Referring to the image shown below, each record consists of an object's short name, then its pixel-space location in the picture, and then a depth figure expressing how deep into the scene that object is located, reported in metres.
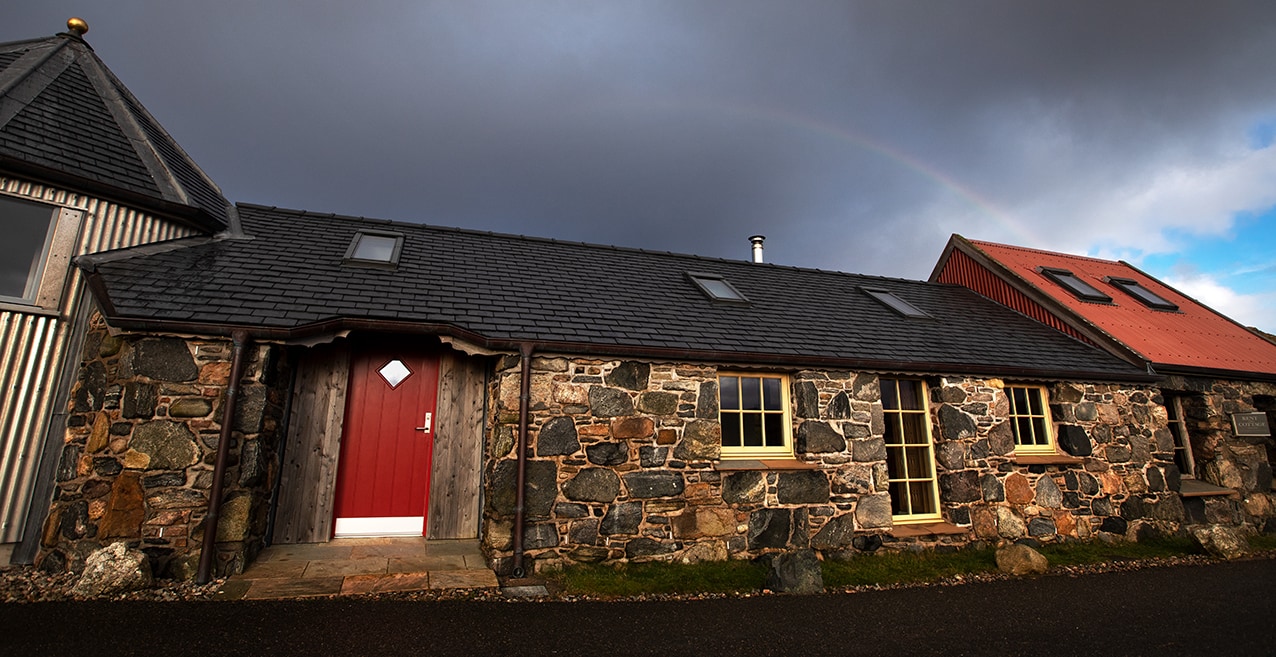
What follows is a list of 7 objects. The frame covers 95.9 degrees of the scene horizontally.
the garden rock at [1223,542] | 7.31
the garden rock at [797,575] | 5.57
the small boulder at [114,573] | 4.55
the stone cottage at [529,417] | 5.37
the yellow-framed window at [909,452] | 7.76
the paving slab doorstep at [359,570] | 4.94
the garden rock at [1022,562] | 6.55
